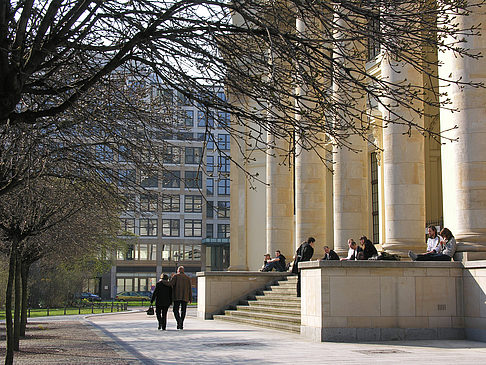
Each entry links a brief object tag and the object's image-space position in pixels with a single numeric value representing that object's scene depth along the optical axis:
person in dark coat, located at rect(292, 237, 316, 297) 22.81
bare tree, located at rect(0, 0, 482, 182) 8.22
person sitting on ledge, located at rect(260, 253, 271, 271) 32.96
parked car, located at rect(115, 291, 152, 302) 81.38
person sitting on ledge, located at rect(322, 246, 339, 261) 22.56
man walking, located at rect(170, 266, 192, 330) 22.44
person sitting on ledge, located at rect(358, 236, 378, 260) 20.19
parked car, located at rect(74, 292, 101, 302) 87.90
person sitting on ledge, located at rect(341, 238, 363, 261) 21.34
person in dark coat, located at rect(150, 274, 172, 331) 22.31
